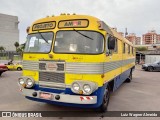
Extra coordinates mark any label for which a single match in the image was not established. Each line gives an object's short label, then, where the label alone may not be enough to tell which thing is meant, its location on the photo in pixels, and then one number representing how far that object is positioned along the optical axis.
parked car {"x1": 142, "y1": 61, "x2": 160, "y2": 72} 24.09
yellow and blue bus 5.12
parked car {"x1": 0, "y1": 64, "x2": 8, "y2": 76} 15.83
